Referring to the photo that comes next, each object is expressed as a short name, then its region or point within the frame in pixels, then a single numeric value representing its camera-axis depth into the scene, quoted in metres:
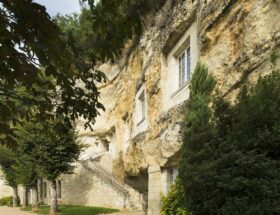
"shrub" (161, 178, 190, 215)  11.88
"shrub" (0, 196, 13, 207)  44.09
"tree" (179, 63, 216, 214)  7.64
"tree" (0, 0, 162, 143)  3.94
